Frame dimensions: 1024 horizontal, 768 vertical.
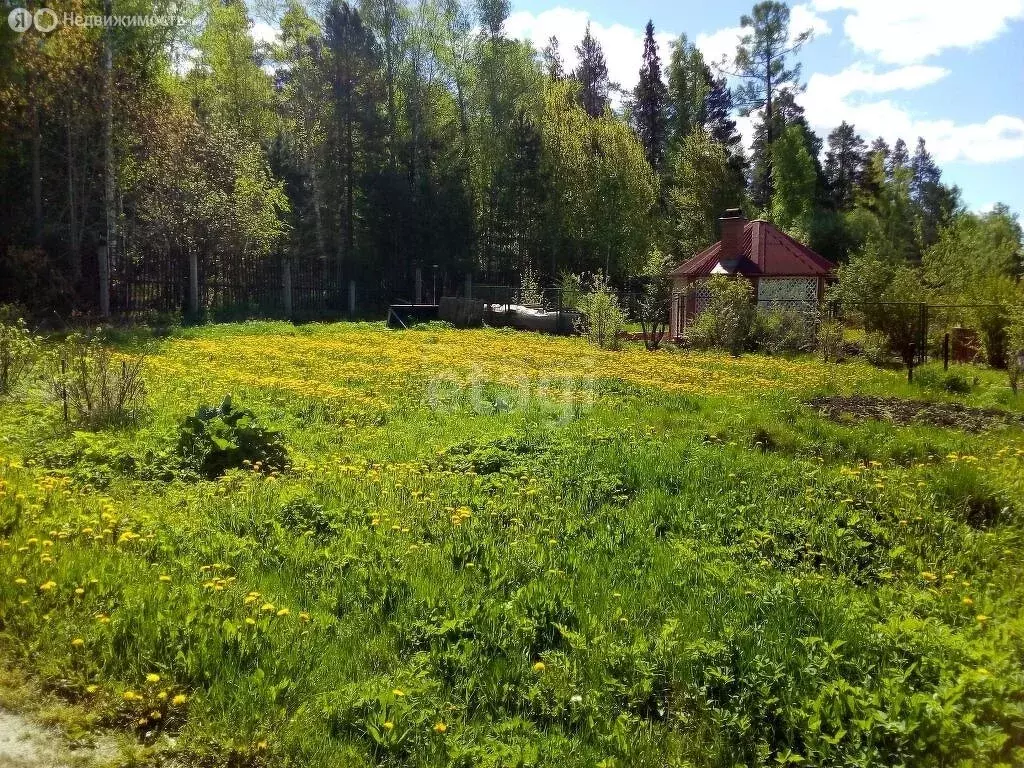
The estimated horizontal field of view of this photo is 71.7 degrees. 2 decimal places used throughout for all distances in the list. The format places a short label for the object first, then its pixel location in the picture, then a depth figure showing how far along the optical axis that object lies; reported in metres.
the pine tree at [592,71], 54.81
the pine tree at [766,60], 46.53
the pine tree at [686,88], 48.22
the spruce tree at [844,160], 59.19
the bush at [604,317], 20.05
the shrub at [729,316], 19.50
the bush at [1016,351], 12.26
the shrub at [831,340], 18.14
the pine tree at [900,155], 78.06
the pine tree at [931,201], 56.00
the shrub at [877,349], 17.50
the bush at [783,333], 19.58
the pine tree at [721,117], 49.28
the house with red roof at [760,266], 26.06
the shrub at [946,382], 12.38
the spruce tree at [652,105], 51.31
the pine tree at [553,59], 49.22
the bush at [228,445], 6.39
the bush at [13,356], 9.05
